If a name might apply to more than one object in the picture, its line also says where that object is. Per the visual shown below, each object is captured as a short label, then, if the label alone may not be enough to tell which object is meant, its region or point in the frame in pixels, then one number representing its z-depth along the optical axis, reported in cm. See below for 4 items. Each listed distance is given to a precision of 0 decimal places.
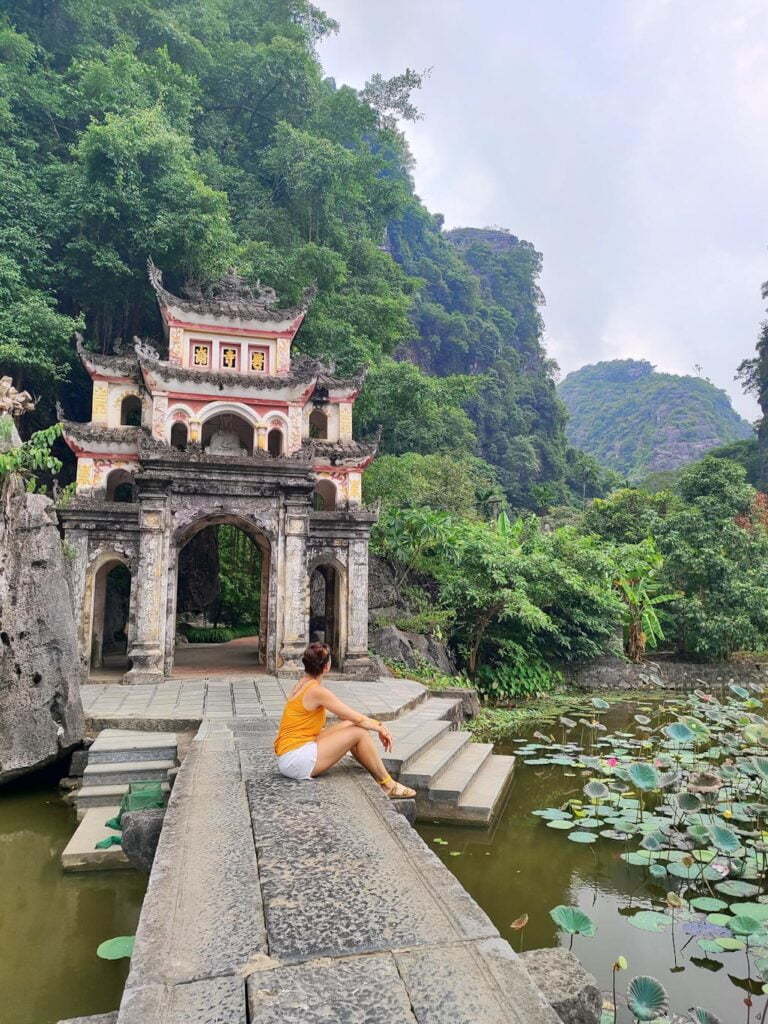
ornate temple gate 1173
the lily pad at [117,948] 371
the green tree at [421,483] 1972
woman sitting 460
